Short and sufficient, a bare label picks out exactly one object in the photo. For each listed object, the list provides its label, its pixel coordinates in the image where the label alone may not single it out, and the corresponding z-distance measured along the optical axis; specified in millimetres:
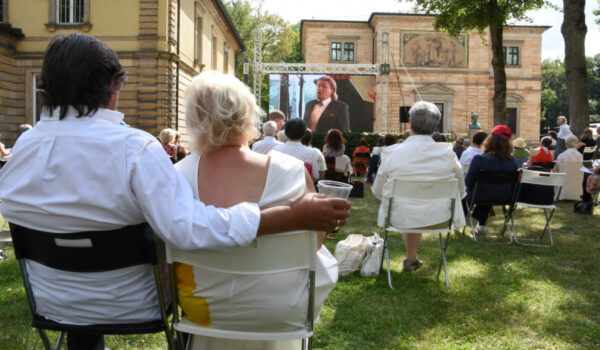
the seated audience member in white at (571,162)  9812
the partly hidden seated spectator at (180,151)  11164
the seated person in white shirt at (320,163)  6672
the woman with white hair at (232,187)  1809
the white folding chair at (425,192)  4332
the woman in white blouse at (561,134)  13909
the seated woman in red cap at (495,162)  6184
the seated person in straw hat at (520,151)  10140
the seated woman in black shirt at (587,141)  12172
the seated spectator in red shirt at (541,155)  10172
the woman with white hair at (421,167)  4352
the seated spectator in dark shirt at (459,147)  11516
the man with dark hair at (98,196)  1619
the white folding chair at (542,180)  6032
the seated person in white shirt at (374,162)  14754
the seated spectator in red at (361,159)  15962
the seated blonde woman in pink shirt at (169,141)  9258
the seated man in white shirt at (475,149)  8102
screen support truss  26188
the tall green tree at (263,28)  40812
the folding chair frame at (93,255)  1726
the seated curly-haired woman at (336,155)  8852
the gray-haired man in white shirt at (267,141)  6480
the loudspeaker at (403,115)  26344
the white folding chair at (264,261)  1775
